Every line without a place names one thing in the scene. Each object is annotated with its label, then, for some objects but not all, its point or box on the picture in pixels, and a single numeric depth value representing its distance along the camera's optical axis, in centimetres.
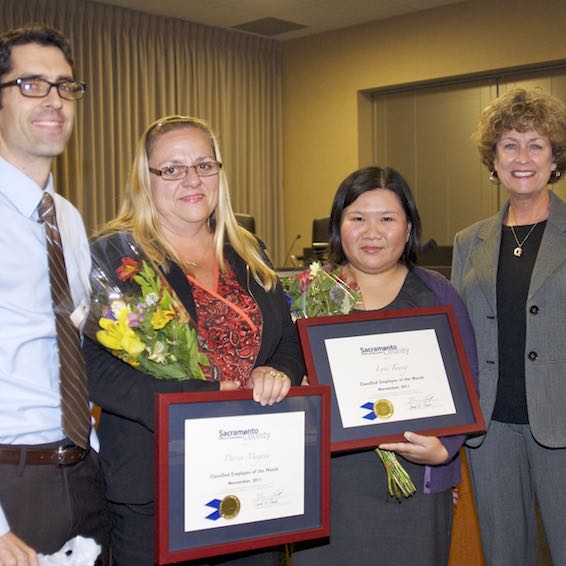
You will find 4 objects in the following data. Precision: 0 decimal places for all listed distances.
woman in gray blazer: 241
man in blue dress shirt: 173
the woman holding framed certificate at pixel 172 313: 185
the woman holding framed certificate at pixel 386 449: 219
